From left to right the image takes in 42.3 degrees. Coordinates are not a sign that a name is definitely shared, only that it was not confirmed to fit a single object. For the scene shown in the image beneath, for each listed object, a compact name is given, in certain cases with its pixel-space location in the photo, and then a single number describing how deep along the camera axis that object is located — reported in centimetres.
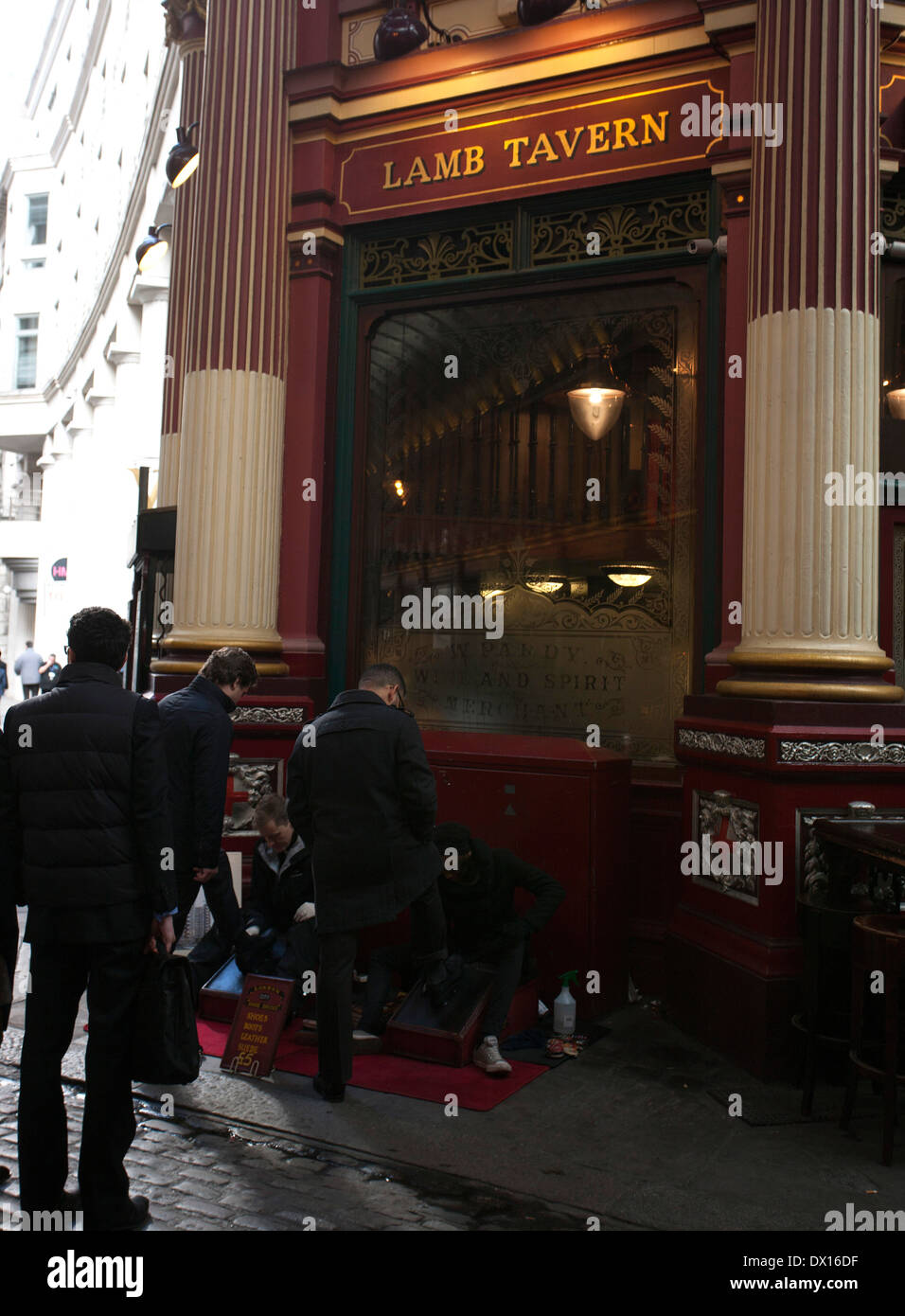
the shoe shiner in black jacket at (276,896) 584
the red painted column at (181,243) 891
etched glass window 679
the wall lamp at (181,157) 808
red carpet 489
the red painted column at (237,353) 729
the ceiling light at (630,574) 684
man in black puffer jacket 361
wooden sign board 509
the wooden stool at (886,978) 414
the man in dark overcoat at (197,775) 523
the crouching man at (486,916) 536
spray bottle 566
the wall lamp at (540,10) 681
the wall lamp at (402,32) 723
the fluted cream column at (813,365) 553
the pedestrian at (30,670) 2281
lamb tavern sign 650
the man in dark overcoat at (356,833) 480
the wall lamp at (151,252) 1002
